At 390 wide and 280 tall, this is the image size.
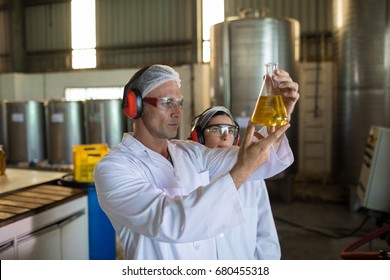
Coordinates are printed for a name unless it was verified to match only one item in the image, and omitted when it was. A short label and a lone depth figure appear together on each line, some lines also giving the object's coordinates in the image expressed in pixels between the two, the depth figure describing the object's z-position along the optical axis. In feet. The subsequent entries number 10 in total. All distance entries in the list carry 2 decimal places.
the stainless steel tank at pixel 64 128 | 15.17
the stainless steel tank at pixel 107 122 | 14.87
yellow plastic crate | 7.95
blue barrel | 7.82
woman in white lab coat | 4.34
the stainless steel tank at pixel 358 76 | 13.26
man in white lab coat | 2.87
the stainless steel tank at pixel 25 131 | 15.93
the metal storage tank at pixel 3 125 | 16.08
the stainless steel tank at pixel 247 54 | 13.97
